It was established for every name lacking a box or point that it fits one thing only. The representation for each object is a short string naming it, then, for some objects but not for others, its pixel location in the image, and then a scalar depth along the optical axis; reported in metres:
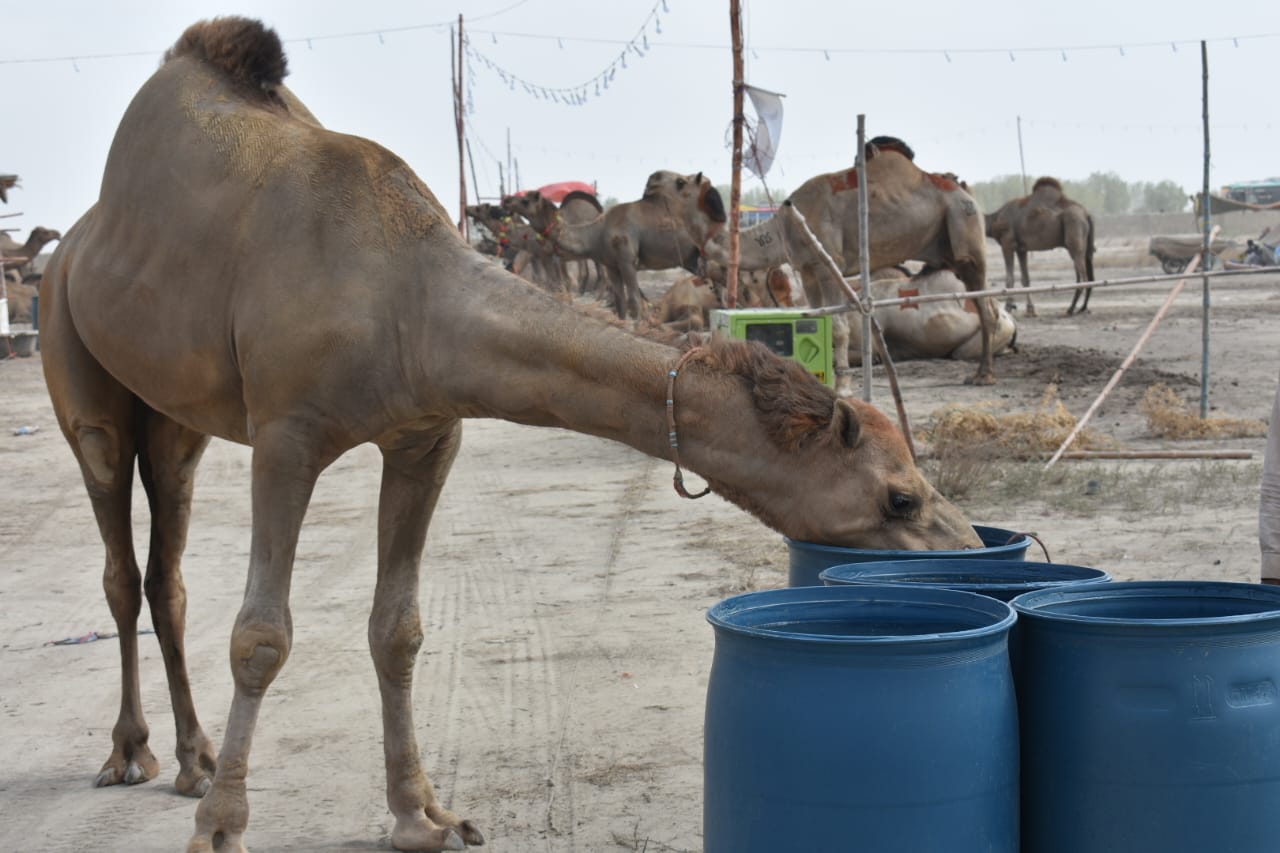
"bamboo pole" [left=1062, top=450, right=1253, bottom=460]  10.72
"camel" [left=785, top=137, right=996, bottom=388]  16.61
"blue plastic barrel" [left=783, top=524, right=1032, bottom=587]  3.73
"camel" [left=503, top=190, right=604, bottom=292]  26.00
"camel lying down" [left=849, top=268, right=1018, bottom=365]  18.72
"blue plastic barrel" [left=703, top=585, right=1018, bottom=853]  2.91
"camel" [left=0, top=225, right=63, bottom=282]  36.50
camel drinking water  3.78
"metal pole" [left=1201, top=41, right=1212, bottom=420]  12.23
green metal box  11.55
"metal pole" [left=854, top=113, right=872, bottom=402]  10.35
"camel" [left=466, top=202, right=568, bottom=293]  25.95
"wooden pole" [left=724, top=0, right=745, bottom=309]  13.41
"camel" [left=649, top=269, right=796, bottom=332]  19.12
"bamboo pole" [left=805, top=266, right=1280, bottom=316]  10.45
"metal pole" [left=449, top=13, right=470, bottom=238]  30.83
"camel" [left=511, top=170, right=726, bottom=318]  22.80
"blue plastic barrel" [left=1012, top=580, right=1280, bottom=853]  2.91
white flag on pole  13.18
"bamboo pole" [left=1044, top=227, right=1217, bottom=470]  10.79
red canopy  44.63
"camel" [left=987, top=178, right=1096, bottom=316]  27.36
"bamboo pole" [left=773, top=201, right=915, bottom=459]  10.12
